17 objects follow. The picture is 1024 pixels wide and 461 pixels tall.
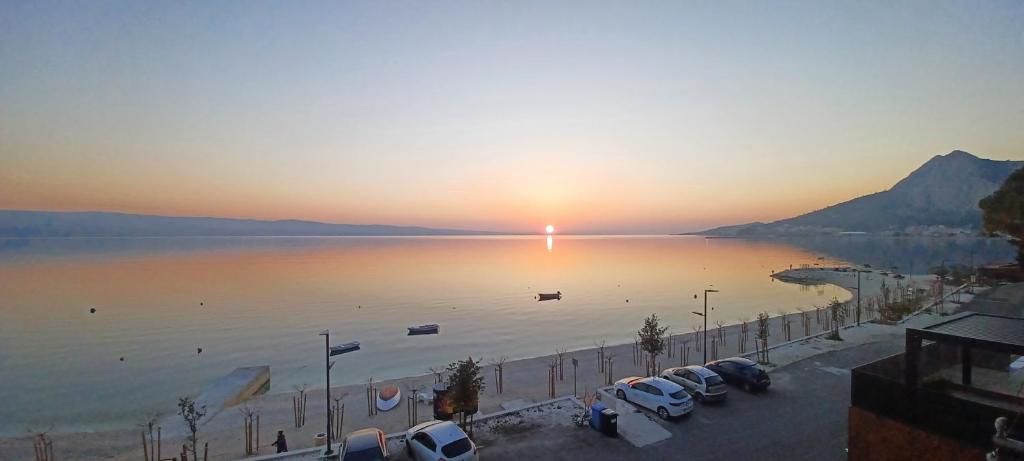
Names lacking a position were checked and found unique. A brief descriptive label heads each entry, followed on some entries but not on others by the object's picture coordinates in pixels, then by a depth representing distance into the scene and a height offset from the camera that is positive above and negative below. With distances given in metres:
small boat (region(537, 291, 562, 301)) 74.22 -11.77
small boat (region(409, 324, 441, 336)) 51.71 -11.93
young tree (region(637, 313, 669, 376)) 28.33 -7.32
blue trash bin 17.56 -7.47
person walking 19.42 -9.37
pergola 9.95 -2.76
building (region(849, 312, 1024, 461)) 10.09 -4.33
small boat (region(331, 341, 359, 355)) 43.88 -12.01
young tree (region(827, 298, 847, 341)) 31.88 -8.07
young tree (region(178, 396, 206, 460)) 20.11 -8.84
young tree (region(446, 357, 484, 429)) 18.09 -6.67
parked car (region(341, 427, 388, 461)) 14.53 -7.28
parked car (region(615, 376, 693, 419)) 18.41 -7.30
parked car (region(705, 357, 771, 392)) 21.30 -7.26
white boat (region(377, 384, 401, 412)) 27.45 -10.64
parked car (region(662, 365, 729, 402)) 20.05 -7.26
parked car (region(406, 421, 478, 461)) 14.30 -7.13
